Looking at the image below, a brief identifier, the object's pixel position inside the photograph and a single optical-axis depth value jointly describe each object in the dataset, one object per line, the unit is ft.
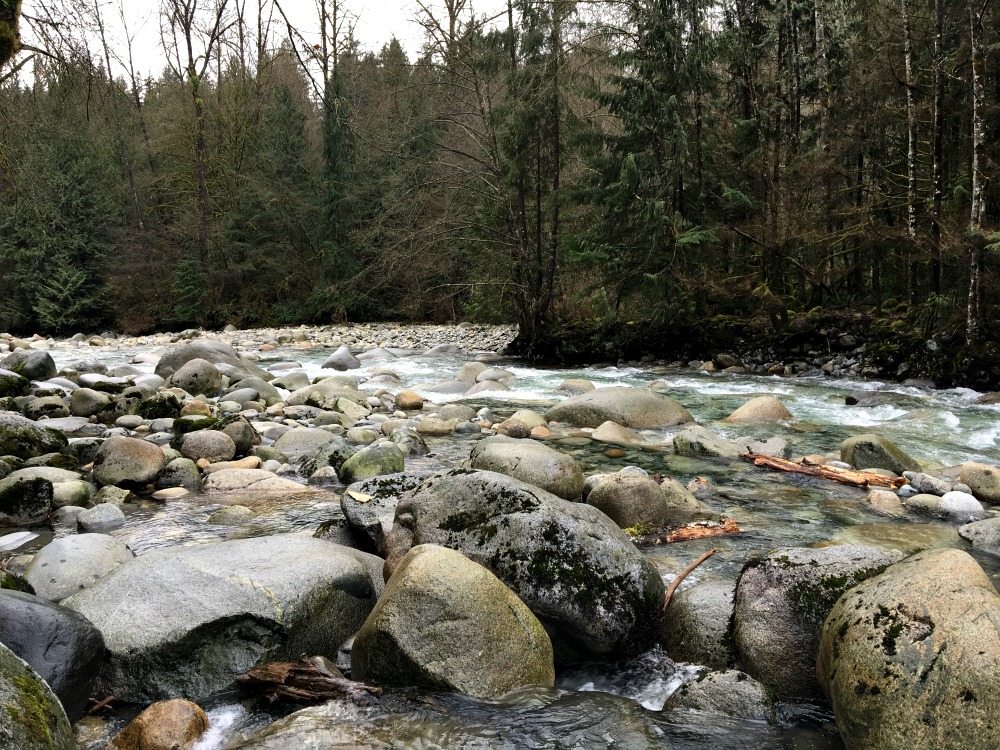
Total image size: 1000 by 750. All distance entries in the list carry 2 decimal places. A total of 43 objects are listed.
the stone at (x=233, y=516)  16.79
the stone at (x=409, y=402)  33.83
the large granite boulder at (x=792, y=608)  9.89
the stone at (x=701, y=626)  10.63
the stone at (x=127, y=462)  19.53
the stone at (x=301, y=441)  24.40
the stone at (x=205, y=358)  40.78
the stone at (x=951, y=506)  16.70
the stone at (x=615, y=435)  25.89
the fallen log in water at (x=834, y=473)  19.25
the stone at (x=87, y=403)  28.30
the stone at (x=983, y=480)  18.15
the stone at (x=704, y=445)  23.06
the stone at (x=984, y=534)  14.66
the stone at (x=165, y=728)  8.51
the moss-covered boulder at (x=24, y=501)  16.44
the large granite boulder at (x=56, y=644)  8.80
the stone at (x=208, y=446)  22.56
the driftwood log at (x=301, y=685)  9.59
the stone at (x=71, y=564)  11.95
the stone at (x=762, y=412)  28.60
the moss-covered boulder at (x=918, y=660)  7.48
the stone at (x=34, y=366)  33.91
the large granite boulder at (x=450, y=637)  9.62
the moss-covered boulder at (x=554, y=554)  11.09
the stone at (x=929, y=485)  18.35
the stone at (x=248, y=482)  19.56
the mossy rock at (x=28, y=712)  6.47
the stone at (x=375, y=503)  14.21
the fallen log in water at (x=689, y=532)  15.42
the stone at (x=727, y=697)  9.28
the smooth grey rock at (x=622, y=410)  28.63
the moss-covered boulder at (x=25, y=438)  20.39
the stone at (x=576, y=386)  36.86
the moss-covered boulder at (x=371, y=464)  20.47
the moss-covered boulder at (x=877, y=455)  20.84
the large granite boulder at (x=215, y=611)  9.85
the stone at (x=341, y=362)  49.93
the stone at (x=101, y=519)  16.48
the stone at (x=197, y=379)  35.29
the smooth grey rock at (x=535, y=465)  17.31
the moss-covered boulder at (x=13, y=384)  29.63
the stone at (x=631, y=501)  16.40
